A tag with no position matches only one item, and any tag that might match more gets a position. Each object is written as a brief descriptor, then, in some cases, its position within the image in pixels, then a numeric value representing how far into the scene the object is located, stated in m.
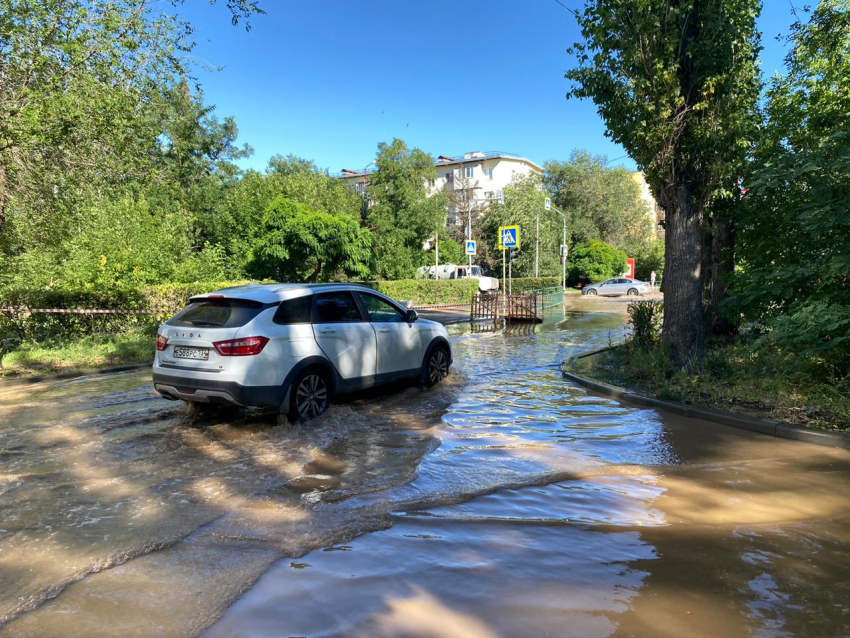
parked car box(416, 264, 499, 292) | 41.78
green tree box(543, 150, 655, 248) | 59.78
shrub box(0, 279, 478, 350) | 13.32
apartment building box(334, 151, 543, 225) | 54.97
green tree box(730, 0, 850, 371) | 6.45
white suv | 5.90
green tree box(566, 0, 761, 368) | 8.30
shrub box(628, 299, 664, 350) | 10.71
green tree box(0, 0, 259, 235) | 8.83
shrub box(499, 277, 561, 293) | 41.88
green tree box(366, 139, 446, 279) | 39.69
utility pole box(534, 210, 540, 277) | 47.24
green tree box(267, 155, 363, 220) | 35.74
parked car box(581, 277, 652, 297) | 42.44
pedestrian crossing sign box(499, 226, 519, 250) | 20.16
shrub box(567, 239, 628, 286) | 52.72
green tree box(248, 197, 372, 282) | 25.39
